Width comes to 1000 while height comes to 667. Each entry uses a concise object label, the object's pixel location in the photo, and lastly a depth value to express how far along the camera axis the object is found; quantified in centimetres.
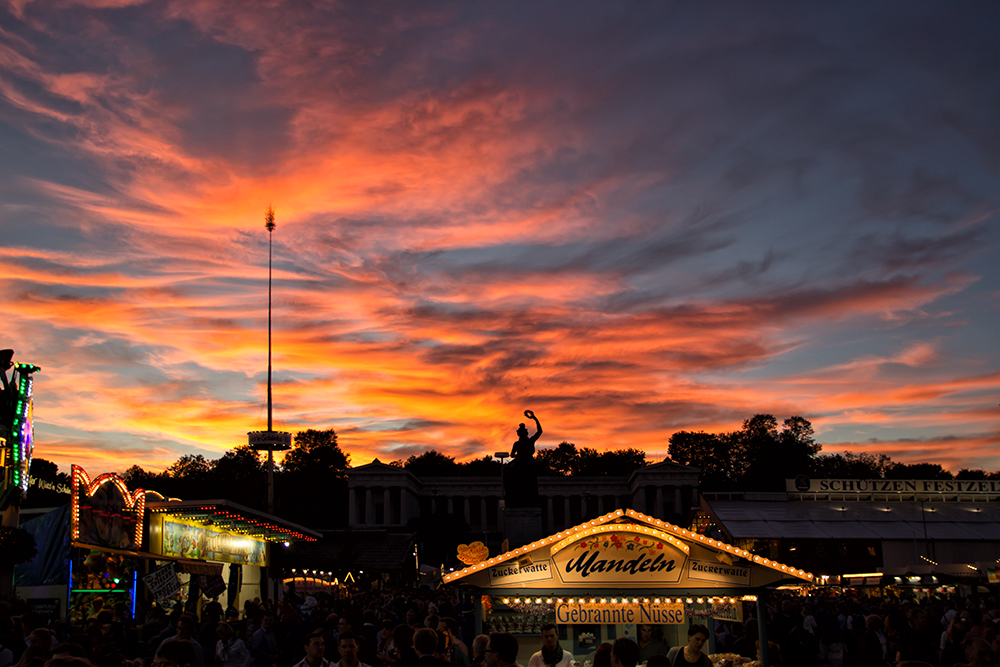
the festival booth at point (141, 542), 2091
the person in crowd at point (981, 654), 741
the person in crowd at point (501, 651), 729
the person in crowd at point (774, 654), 1383
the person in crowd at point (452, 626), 1114
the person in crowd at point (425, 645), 723
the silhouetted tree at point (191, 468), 15588
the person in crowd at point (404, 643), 848
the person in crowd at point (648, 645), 1269
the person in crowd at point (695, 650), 952
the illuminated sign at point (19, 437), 2156
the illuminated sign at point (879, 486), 6938
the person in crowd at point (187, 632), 1157
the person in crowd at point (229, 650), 1349
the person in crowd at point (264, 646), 1363
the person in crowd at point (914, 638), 1084
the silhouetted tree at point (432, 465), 16025
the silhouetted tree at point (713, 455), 14625
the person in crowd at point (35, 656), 867
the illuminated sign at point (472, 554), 1459
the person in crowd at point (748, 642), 1361
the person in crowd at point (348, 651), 817
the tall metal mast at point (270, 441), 3953
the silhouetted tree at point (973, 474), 13070
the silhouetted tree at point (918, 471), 13150
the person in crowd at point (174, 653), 681
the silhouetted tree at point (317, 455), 14462
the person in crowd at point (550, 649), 978
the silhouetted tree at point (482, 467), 15675
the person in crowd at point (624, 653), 689
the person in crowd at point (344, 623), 955
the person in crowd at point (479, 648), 915
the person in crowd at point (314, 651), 877
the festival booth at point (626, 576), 1284
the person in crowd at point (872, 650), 1128
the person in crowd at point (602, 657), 848
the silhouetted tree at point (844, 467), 13362
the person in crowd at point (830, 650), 1539
